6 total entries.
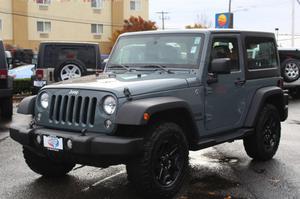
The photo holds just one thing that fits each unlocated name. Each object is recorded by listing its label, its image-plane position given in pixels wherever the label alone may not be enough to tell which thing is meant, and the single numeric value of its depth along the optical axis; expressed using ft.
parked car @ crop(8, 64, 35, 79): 62.08
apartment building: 135.54
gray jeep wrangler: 15.42
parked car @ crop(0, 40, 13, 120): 34.47
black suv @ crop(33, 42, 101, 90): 37.09
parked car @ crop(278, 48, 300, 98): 49.55
